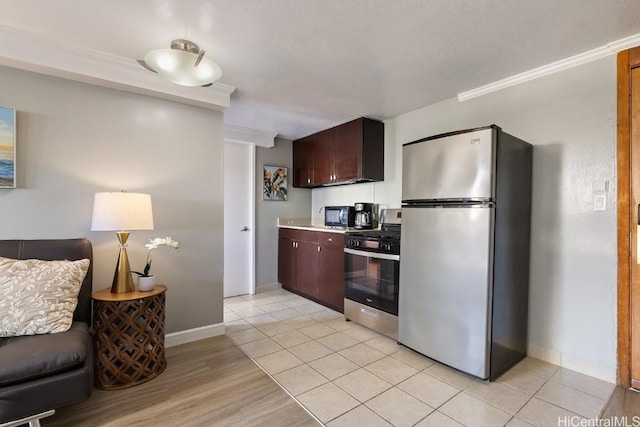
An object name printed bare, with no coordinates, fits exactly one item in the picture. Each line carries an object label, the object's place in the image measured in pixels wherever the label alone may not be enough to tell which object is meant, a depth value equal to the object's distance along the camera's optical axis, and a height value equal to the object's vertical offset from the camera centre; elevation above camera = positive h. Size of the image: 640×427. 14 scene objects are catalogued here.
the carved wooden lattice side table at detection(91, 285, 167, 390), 1.97 -0.86
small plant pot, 2.17 -0.53
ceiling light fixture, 1.61 +0.81
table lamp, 1.99 -0.06
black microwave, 3.83 -0.05
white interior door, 4.07 -0.11
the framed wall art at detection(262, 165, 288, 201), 4.39 +0.43
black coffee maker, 3.70 -0.04
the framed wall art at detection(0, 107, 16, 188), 1.97 +0.40
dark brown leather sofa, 1.33 -0.77
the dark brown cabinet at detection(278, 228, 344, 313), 3.43 -0.68
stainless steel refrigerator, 2.03 -0.25
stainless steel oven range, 2.69 -0.64
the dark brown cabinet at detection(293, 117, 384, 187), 3.50 +0.74
